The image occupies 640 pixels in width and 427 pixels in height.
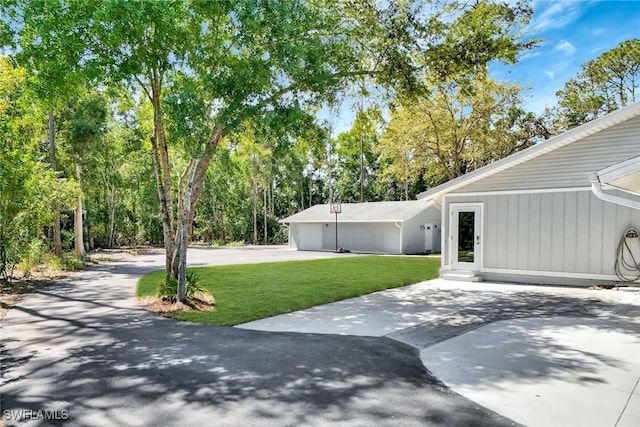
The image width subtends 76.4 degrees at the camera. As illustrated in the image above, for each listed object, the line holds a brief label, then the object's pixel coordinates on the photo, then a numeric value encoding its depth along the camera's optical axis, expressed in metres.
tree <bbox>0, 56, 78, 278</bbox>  9.32
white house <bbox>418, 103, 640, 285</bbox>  9.59
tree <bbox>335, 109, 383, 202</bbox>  42.55
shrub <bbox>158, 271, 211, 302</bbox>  8.38
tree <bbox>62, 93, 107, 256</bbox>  17.30
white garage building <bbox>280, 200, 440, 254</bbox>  23.94
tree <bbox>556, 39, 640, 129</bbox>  23.09
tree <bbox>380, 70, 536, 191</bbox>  18.89
